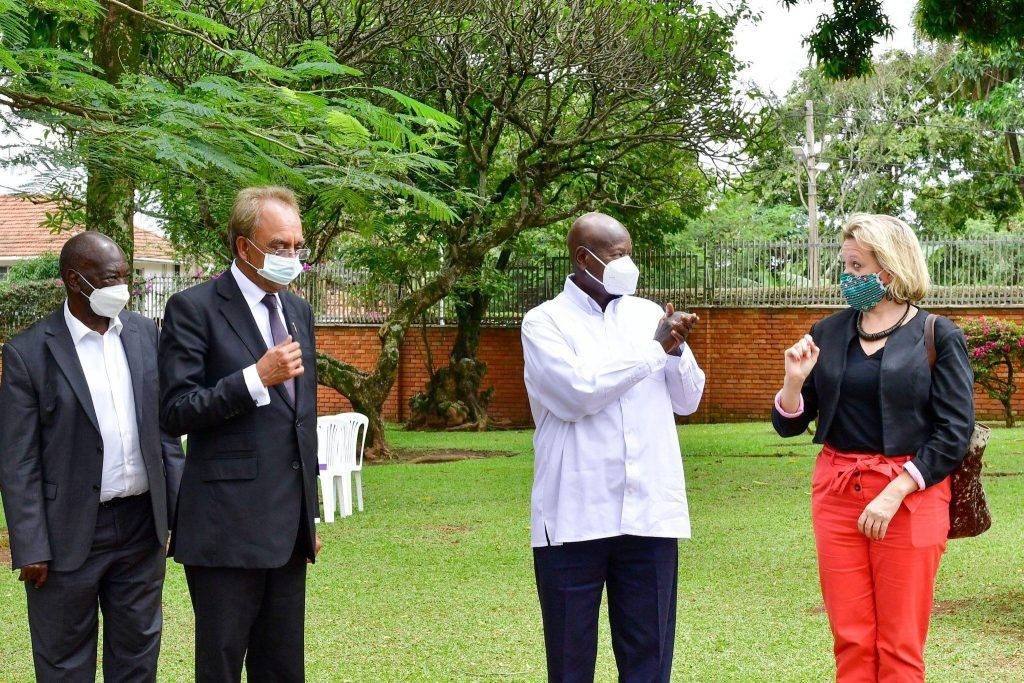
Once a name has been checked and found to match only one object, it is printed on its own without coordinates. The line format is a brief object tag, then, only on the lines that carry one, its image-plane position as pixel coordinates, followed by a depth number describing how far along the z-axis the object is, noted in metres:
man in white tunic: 4.02
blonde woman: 4.26
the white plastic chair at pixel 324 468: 11.23
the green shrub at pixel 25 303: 25.84
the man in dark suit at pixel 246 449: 3.93
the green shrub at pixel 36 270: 28.53
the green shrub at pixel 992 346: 18.59
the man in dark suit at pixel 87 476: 4.28
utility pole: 36.59
